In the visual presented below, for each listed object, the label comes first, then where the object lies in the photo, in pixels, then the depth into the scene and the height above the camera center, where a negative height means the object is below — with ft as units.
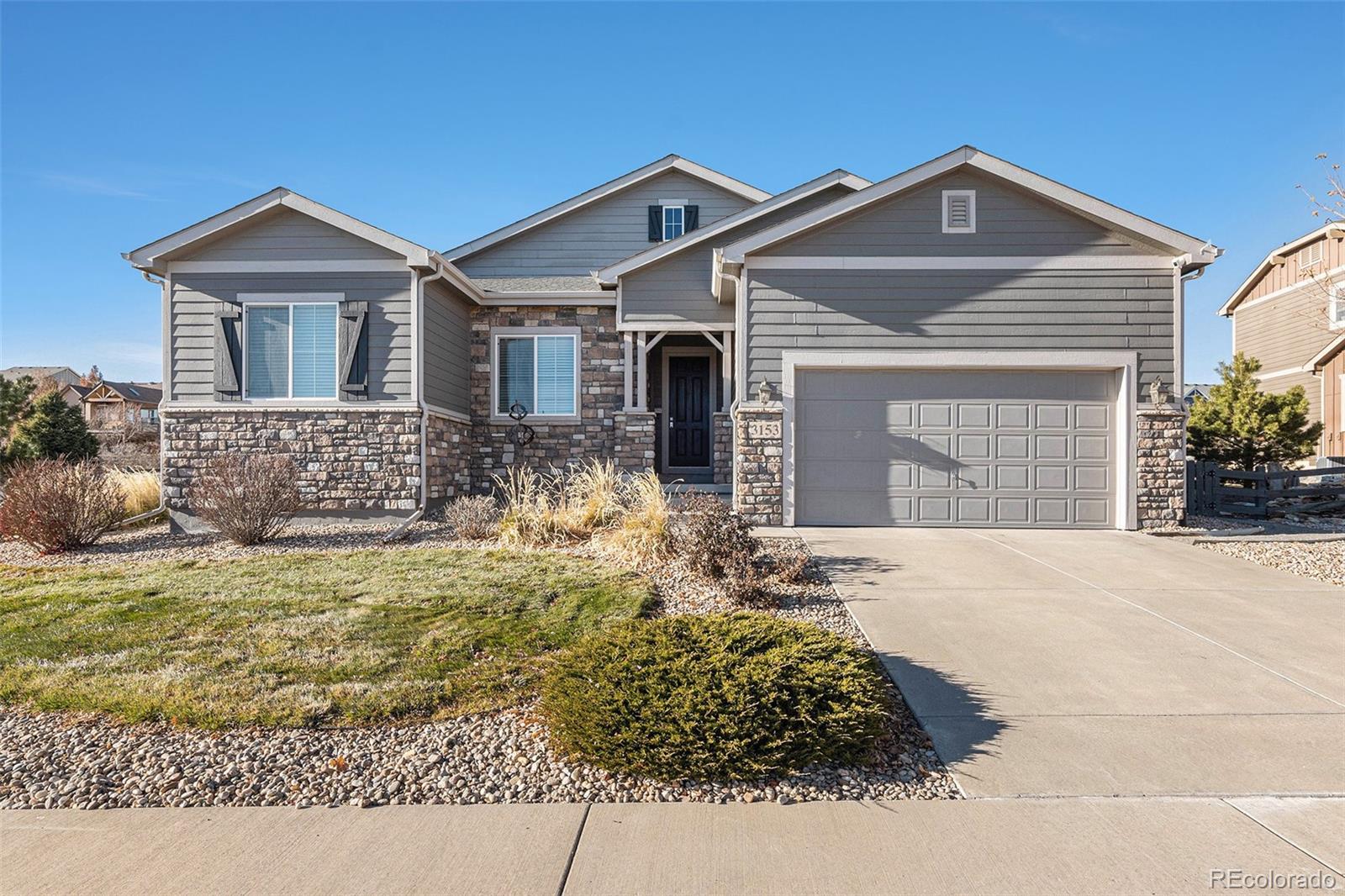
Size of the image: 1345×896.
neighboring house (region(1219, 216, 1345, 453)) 68.46 +13.45
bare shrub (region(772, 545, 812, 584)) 20.25 -3.69
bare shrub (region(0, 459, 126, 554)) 28.48 -2.74
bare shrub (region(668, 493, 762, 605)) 19.62 -3.08
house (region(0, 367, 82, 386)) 141.15 +14.04
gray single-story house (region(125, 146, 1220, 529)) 31.63 +4.22
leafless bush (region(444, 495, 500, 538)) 30.04 -3.35
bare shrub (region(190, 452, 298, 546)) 29.53 -2.48
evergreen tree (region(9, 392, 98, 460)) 49.70 +0.48
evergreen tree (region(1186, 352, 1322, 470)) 43.52 +0.81
